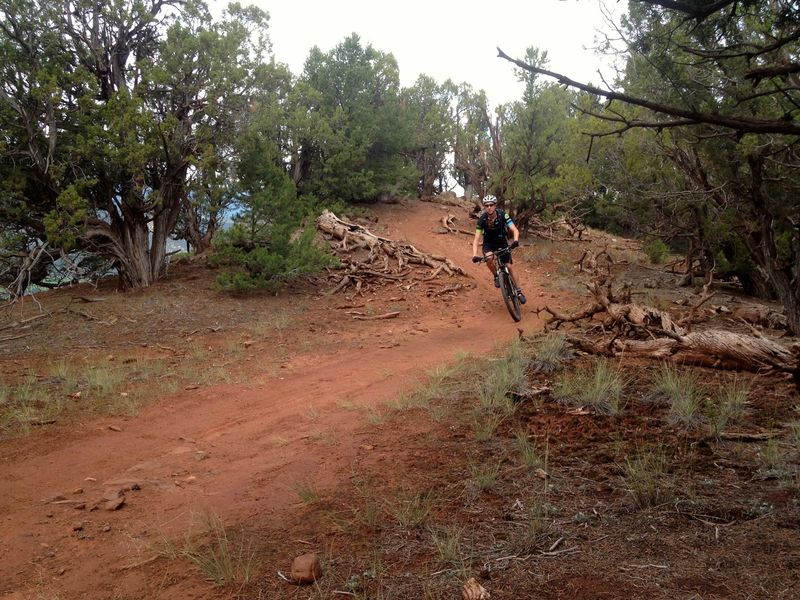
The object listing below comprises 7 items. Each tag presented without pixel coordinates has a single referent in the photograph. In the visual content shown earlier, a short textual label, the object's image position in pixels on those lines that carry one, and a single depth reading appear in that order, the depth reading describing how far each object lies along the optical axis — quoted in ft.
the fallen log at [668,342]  16.34
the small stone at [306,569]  8.88
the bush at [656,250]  51.47
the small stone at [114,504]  12.58
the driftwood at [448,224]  72.08
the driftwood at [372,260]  46.50
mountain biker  30.99
